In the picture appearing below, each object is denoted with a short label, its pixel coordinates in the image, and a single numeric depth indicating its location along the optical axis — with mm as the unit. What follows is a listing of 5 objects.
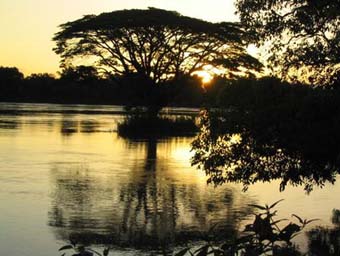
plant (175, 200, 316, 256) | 3732
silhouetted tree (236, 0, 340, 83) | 10516
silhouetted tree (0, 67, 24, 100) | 121438
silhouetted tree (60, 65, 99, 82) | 48156
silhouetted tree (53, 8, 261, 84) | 45000
